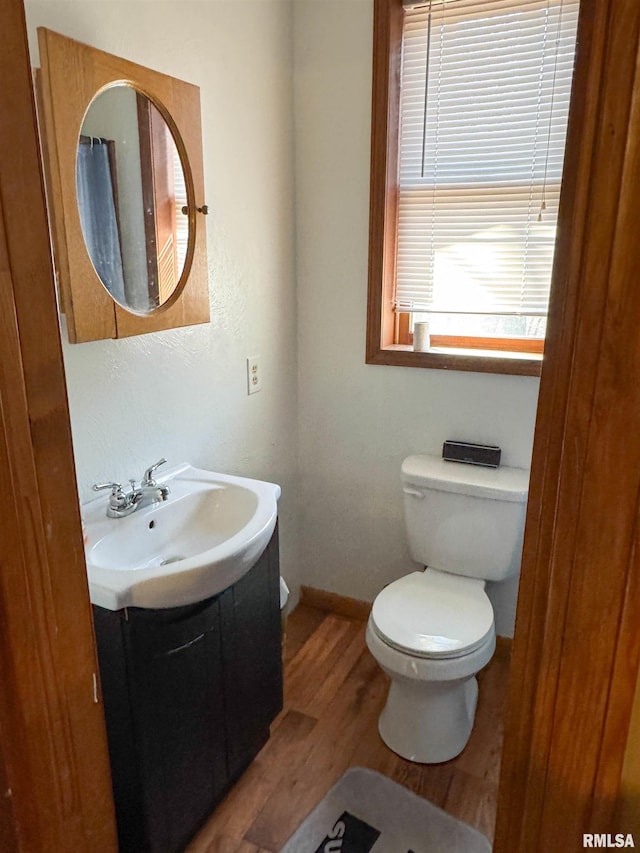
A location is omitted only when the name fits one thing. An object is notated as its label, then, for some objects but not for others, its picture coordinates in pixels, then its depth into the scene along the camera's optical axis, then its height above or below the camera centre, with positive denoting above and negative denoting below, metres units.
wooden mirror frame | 1.22 +0.26
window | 1.84 +0.29
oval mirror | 1.36 +0.15
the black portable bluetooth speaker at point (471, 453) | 2.06 -0.62
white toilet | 1.72 -1.01
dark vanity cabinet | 1.28 -1.00
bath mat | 1.58 -1.45
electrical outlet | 2.06 -0.37
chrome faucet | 1.47 -0.56
